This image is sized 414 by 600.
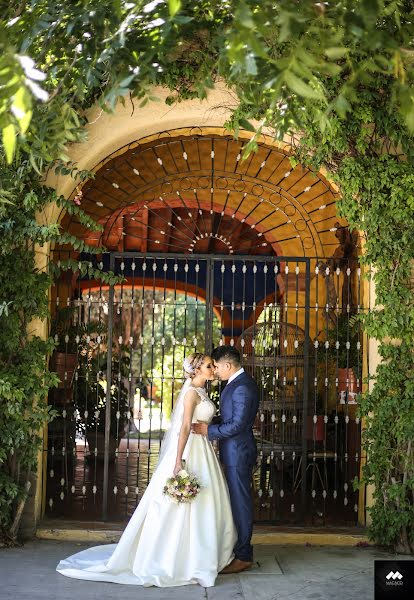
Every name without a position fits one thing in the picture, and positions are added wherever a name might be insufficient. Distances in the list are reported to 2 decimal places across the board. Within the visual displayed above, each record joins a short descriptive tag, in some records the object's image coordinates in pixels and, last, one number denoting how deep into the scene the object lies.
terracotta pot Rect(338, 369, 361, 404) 8.54
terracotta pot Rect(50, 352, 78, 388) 9.13
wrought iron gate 8.32
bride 6.28
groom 6.58
